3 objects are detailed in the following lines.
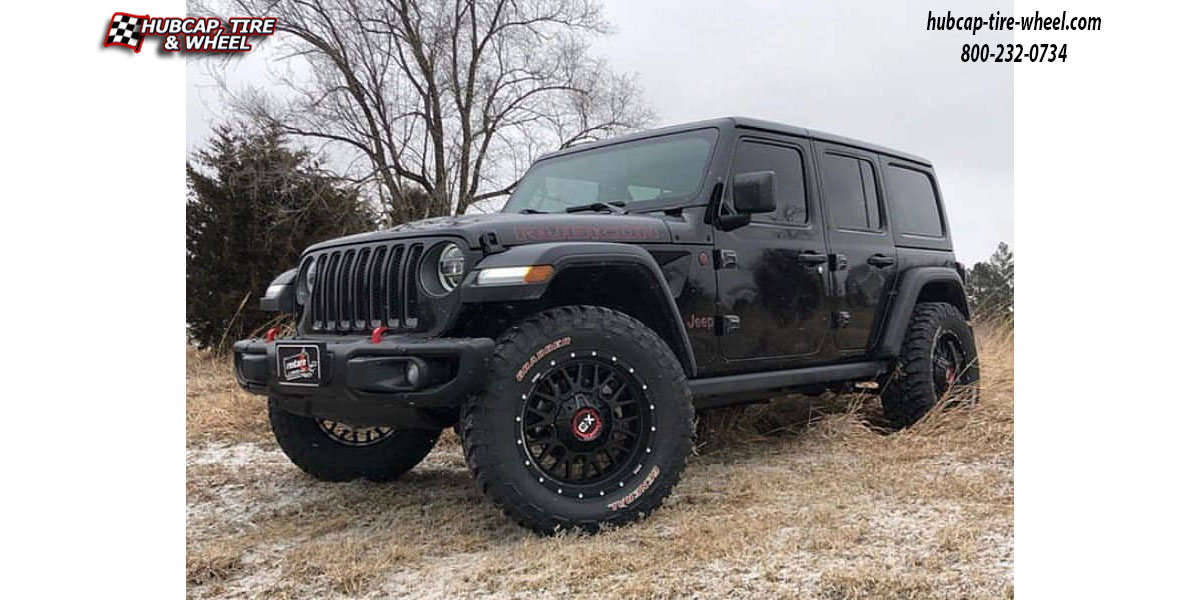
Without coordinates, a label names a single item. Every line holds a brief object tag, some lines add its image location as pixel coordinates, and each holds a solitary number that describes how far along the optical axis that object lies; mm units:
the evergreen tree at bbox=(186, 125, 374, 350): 12969
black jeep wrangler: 3691
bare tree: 17219
